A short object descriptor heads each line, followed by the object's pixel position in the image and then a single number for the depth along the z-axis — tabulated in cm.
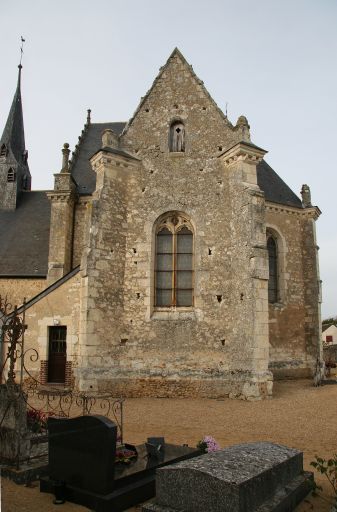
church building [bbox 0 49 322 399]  1190
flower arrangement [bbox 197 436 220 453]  575
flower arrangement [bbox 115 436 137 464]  520
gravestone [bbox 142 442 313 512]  376
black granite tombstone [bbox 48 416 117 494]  457
